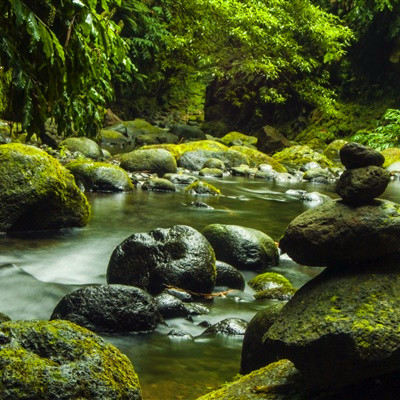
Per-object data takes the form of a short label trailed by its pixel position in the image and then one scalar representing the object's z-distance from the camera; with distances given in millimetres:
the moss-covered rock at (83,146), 17427
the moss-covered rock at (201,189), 13426
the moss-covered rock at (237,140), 24172
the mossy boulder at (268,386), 2875
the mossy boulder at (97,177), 12320
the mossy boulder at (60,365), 2625
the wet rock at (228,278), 6512
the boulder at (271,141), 24375
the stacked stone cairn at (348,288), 2588
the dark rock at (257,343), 3875
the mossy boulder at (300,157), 21453
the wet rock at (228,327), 4965
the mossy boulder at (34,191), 7840
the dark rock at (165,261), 6059
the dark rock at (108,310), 4785
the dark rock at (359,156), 3012
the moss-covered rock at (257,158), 19828
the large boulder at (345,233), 2971
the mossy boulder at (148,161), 15625
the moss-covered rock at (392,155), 21523
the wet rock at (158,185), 13367
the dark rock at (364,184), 3008
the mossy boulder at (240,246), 7430
